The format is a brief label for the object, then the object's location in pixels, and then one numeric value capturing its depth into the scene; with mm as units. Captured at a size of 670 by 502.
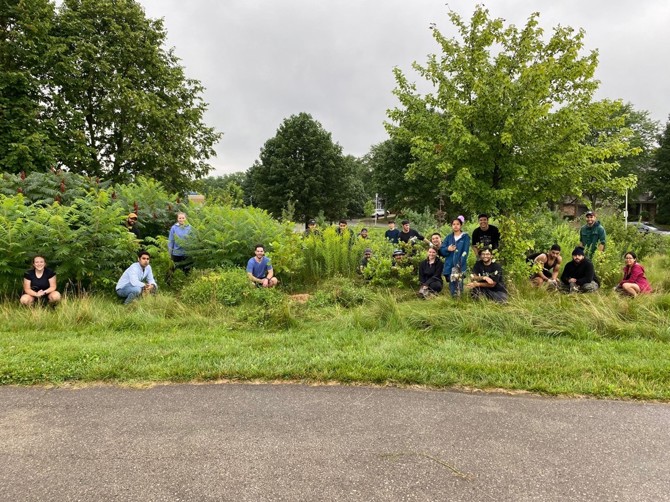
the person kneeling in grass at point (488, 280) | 6777
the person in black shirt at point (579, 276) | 7578
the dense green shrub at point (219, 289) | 7059
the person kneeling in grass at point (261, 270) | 7797
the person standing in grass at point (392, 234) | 11196
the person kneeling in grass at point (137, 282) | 7258
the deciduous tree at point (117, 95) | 17547
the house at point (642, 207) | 51903
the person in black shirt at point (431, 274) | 7766
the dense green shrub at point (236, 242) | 8461
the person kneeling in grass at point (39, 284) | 6695
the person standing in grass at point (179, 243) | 8812
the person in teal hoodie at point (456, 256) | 7344
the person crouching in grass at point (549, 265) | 8141
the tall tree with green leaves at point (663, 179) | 45344
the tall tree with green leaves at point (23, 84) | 15250
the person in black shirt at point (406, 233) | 10733
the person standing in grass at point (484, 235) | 7613
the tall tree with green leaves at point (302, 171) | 34344
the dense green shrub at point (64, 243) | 6949
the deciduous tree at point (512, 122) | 7336
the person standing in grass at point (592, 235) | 9023
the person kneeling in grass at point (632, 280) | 7312
